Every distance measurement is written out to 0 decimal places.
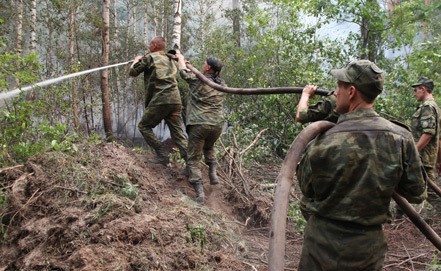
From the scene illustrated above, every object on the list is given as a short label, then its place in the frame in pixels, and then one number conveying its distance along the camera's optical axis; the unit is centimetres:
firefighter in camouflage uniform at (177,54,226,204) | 626
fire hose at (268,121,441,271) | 215
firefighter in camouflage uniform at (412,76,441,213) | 600
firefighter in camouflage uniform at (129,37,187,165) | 662
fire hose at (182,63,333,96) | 347
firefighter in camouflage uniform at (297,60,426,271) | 241
